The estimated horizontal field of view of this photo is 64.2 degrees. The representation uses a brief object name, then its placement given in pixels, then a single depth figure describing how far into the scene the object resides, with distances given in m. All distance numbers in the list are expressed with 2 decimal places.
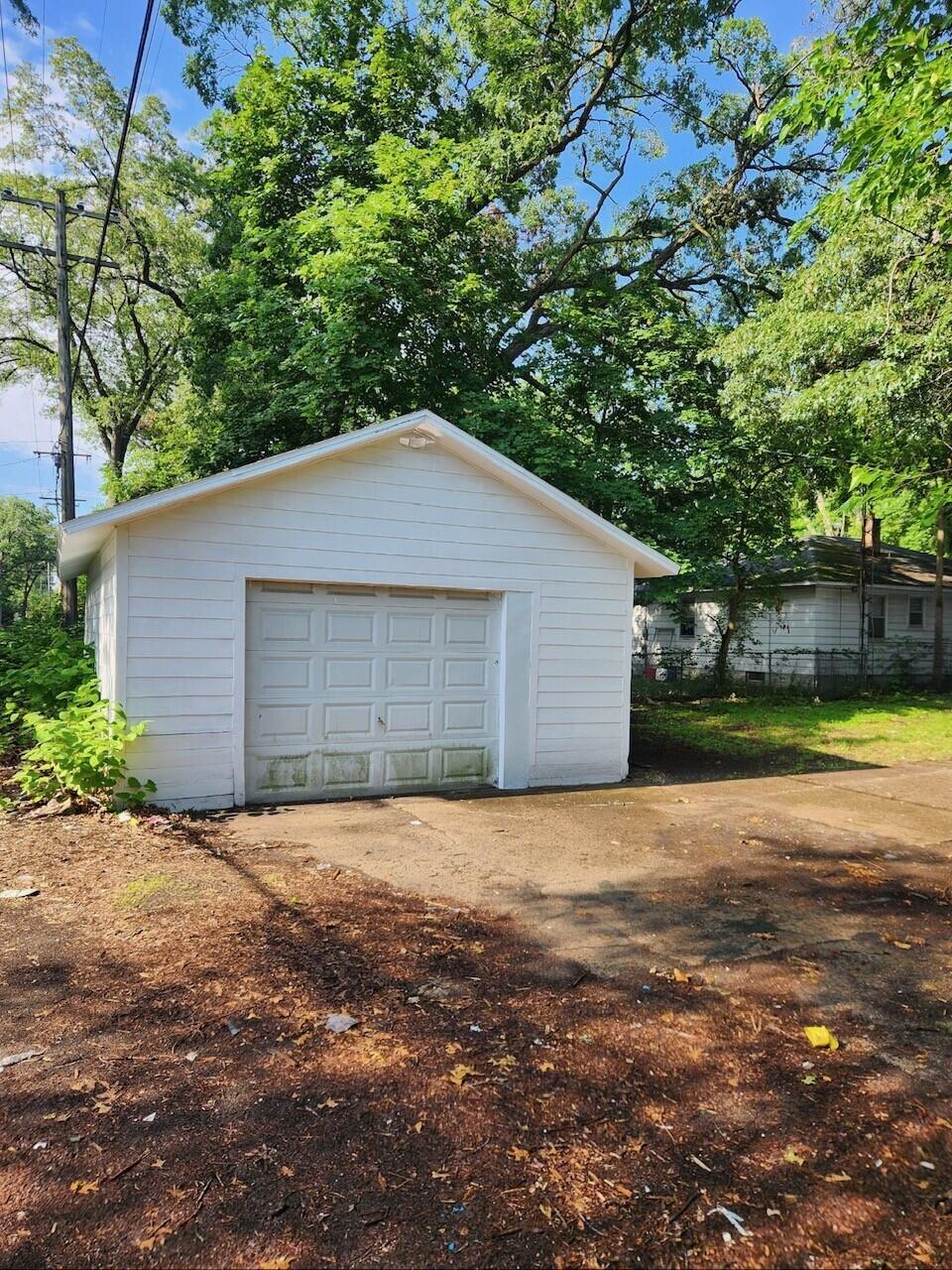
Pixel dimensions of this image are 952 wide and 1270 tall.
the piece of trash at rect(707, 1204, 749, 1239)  2.14
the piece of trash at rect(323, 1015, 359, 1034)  3.23
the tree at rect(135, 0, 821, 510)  13.02
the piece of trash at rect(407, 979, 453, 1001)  3.55
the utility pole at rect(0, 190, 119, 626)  16.19
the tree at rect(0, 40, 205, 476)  20.62
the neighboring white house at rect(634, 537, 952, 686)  21.03
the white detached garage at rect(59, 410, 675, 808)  6.96
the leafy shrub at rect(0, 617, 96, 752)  9.01
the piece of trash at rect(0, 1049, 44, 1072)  2.93
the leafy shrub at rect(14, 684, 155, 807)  6.50
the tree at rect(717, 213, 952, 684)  10.06
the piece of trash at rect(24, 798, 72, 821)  6.60
